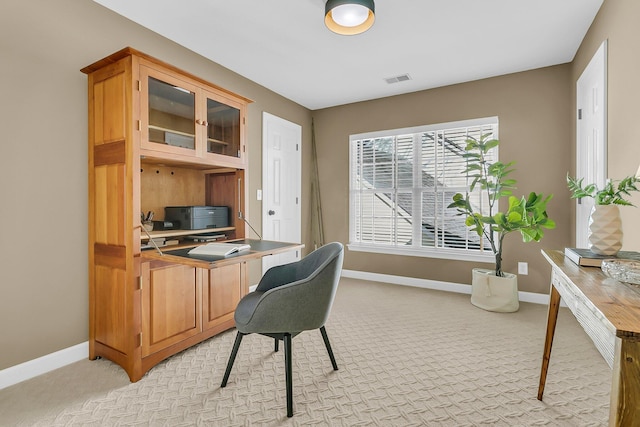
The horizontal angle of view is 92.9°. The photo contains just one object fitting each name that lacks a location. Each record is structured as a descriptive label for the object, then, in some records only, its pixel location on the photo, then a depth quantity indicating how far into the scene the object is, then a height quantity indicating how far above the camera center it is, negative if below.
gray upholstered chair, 1.63 -0.54
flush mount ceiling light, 2.04 +1.36
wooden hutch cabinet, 1.94 +0.10
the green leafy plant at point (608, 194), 1.33 +0.07
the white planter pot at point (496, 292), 3.11 -0.85
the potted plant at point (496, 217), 2.95 -0.07
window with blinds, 3.76 +0.28
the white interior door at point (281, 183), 3.88 +0.38
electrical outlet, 3.45 -0.65
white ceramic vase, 1.35 -0.09
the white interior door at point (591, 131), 2.29 +0.69
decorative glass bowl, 1.02 -0.21
